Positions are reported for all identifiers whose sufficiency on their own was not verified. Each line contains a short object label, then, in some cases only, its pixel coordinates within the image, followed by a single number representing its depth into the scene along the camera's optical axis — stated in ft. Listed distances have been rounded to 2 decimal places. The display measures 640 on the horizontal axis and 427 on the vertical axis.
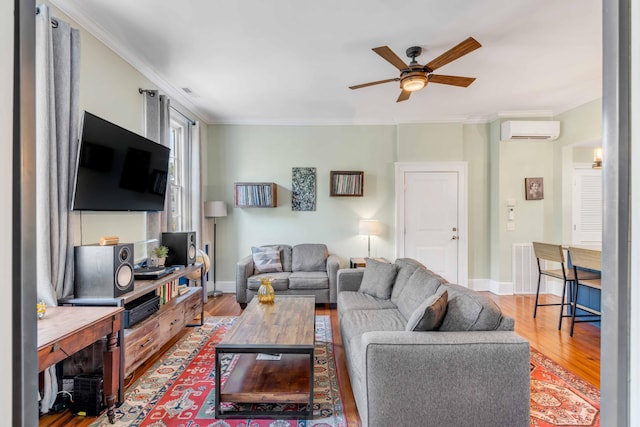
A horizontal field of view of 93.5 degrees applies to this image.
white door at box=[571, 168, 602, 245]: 15.28
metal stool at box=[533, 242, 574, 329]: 10.85
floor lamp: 15.08
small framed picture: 15.34
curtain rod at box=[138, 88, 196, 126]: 10.25
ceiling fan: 7.66
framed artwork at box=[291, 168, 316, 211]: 16.12
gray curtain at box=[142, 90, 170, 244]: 10.41
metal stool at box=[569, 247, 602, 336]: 9.49
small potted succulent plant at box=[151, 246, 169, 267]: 9.80
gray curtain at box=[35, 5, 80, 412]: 6.21
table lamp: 15.03
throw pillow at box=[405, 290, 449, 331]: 5.61
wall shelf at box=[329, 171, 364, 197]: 15.90
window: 13.34
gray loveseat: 13.15
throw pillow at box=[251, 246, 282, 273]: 14.26
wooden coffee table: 6.22
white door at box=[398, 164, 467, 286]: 16.07
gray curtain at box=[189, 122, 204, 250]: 14.21
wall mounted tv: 7.18
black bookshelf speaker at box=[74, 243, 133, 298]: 6.95
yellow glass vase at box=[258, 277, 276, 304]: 9.45
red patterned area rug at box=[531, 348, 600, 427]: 6.33
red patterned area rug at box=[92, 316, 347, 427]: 6.24
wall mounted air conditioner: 14.69
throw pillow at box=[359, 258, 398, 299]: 9.88
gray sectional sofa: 5.20
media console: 6.83
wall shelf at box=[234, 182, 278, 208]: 15.31
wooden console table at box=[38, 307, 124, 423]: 4.89
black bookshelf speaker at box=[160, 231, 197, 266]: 10.68
